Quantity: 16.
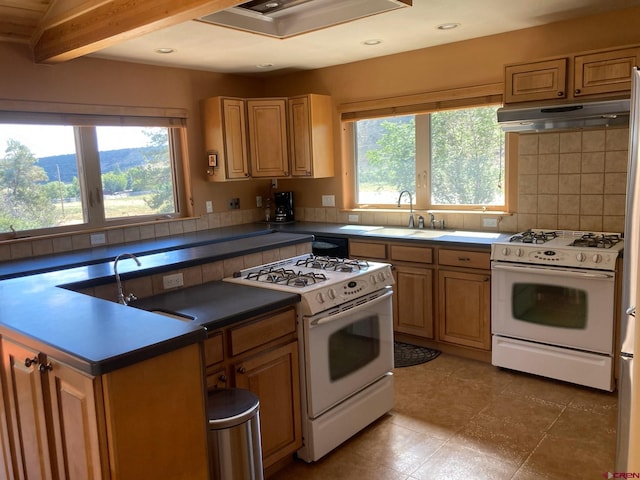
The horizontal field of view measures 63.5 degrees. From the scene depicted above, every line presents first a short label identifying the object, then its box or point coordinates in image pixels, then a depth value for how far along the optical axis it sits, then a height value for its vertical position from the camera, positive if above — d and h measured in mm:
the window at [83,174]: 3795 +95
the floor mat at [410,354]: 3893 -1409
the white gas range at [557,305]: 3182 -890
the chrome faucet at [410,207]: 4629 -308
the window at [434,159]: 4273 +117
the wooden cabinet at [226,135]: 4832 +426
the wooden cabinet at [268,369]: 2209 -852
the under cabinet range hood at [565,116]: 3184 +327
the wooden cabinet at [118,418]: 1389 -671
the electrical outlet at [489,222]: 4175 -421
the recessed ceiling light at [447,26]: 3662 +1037
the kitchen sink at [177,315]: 2170 -568
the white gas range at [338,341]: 2535 -862
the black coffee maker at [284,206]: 5426 -296
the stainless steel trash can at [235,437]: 1861 -937
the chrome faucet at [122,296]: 2324 -511
